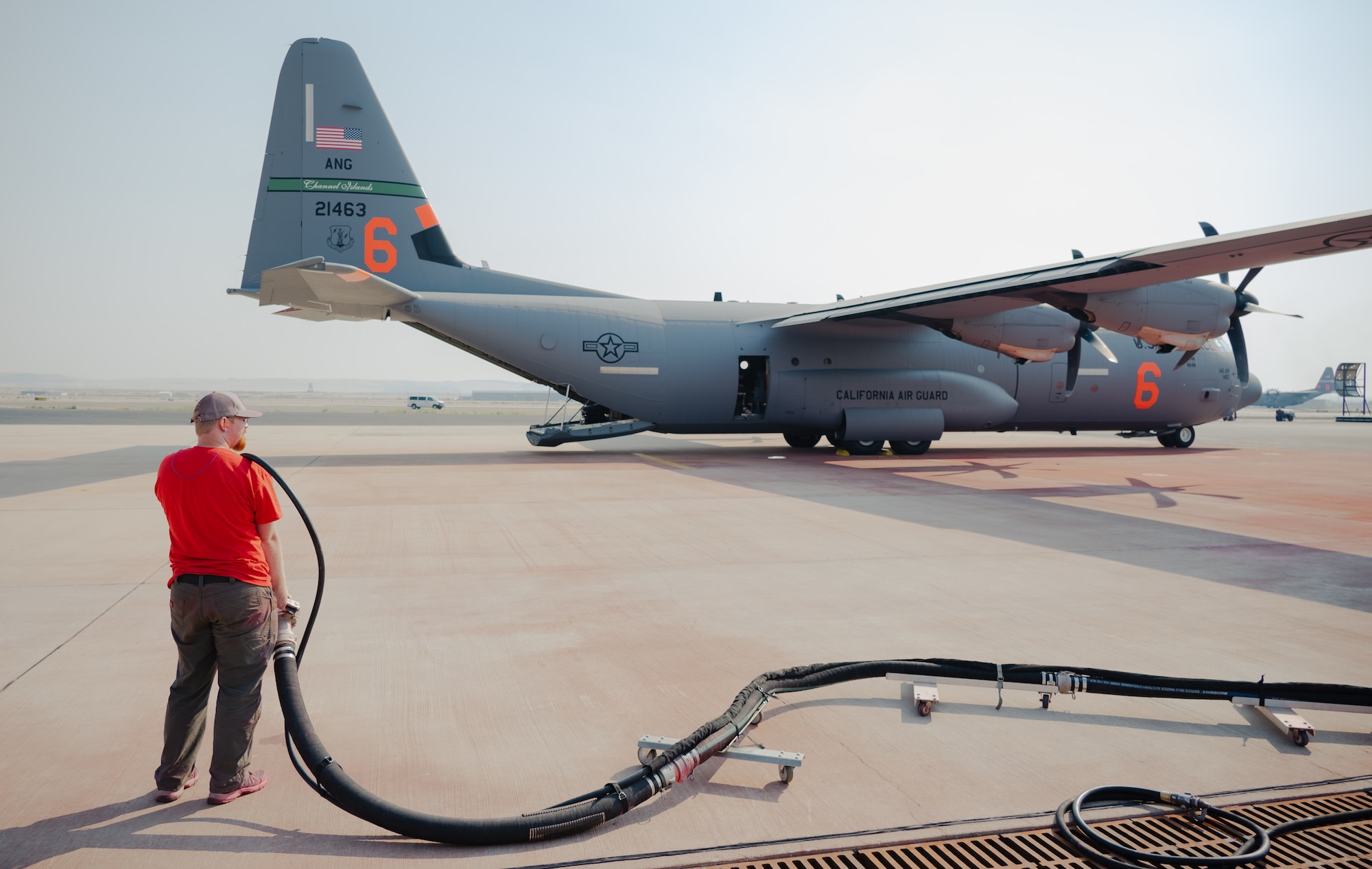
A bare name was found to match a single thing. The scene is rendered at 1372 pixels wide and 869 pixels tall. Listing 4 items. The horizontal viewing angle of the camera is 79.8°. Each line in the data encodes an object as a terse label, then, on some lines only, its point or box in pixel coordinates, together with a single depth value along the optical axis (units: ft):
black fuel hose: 10.17
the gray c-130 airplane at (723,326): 53.31
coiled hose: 10.27
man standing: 11.46
